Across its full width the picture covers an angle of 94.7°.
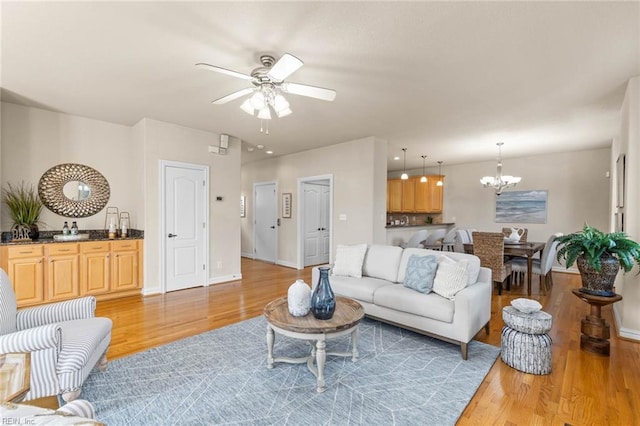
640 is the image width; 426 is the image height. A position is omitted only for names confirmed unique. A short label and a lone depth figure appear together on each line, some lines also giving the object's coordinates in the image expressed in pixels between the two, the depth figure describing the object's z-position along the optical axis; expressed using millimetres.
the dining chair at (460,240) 6055
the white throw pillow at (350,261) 3641
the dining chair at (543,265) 4520
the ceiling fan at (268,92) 2434
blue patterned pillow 2906
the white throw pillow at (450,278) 2738
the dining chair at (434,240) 6562
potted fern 2572
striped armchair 1729
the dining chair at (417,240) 5949
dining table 4473
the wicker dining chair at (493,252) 4387
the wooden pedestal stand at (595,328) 2652
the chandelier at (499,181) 5808
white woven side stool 2338
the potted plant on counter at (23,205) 3801
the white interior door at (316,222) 6703
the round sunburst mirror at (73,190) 4180
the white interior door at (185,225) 4633
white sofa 2590
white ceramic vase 2352
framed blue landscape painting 6676
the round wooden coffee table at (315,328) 2115
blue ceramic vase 2270
